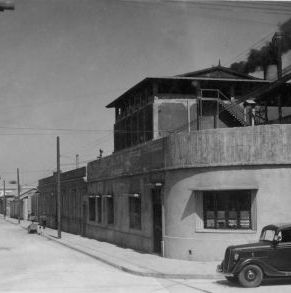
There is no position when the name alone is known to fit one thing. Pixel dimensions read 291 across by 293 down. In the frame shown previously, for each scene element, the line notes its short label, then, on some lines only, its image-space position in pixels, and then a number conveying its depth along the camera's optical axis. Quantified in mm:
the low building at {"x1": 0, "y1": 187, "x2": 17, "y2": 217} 107012
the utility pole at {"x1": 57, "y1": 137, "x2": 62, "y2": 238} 37500
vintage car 14766
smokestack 33094
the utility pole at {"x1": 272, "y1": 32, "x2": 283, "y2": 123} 32906
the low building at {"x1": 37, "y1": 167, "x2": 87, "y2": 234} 40781
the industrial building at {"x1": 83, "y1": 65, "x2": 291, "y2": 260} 19719
